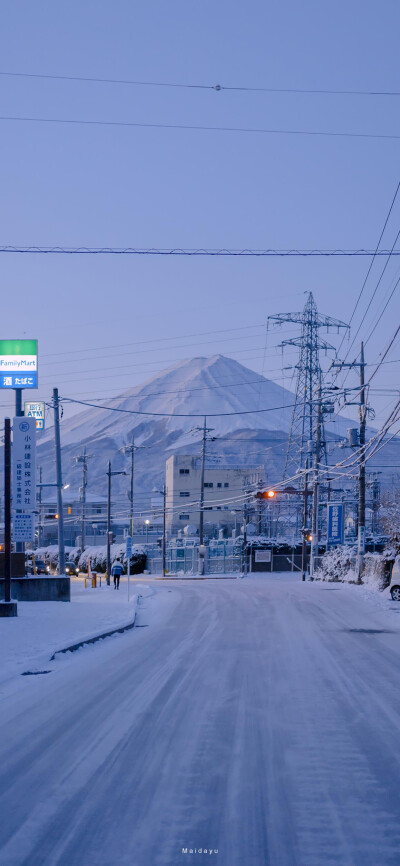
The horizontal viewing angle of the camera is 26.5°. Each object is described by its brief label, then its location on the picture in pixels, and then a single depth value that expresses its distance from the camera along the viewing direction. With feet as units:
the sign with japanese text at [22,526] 96.99
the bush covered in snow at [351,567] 130.11
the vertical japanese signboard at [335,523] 174.29
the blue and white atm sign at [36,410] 145.07
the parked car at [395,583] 103.71
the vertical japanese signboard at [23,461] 96.63
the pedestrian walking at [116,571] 148.32
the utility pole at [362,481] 139.24
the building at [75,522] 433.89
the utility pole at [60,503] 131.66
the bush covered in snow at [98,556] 234.79
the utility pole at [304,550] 187.65
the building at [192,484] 463.13
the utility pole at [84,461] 336.49
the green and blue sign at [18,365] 112.16
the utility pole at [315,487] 178.29
